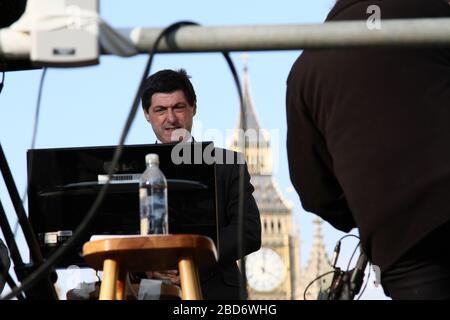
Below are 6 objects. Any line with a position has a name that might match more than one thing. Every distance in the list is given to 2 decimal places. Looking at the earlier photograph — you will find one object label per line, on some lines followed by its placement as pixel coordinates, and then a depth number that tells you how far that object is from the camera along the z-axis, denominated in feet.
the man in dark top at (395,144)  21.50
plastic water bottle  27.04
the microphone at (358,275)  25.18
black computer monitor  31.19
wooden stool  23.84
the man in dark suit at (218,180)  37.11
